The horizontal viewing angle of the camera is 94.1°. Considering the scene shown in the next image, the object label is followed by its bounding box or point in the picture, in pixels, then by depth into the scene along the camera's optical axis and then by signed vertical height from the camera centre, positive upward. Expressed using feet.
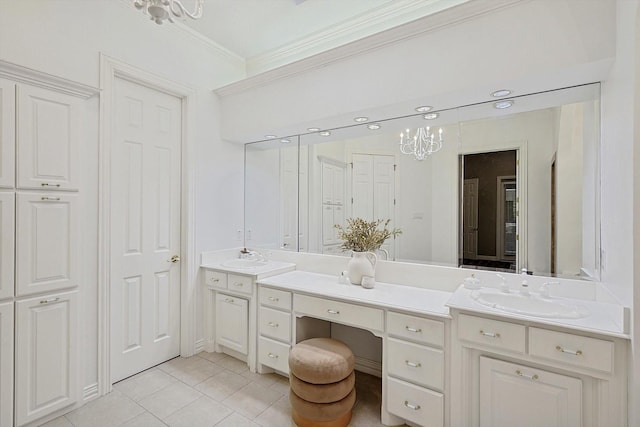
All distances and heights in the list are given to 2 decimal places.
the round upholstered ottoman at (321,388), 6.05 -3.63
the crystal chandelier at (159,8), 4.64 +3.26
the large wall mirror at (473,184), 6.33 +0.78
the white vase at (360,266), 7.82 -1.39
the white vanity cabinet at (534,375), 4.45 -2.67
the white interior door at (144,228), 8.00 -0.46
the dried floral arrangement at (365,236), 8.07 -0.62
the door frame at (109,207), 7.40 +0.02
